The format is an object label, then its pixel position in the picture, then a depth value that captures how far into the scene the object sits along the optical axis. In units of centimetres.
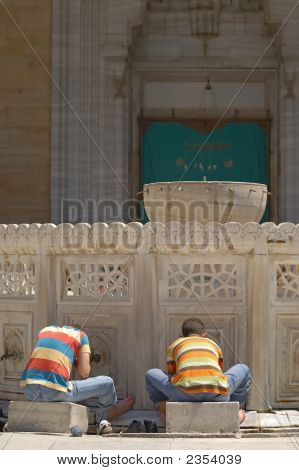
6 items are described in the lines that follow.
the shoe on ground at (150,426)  1541
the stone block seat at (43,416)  1509
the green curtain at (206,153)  3400
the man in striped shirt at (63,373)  1530
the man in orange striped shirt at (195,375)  1500
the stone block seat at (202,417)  1485
